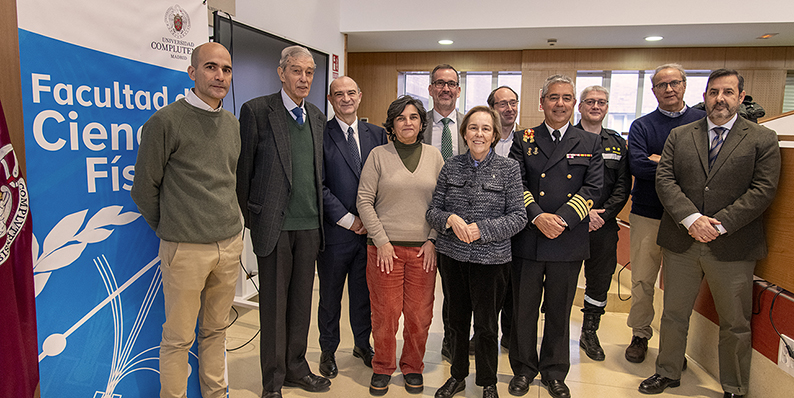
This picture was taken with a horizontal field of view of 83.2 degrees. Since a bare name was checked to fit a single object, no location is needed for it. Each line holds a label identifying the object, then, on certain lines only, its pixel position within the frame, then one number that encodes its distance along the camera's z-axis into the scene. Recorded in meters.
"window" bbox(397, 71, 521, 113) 7.64
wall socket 2.20
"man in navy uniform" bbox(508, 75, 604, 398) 2.36
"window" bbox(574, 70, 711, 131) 7.19
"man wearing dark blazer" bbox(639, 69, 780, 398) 2.27
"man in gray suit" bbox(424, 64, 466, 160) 2.82
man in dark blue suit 2.56
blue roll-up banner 1.66
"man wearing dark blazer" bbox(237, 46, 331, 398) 2.27
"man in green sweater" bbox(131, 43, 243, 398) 1.84
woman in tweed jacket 2.20
